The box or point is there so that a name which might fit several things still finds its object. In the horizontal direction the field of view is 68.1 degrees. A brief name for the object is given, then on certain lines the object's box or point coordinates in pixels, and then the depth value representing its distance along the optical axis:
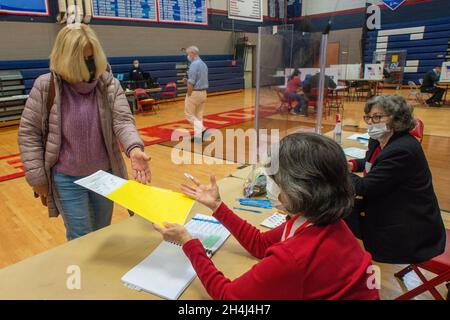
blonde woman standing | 1.60
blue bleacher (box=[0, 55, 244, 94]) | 7.93
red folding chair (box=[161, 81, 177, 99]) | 10.27
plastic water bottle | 2.92
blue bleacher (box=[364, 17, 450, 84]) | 11.95
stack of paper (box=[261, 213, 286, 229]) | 1.51
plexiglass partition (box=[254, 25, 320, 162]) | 4.21
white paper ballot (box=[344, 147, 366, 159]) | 2.57
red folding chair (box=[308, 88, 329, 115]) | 5.37
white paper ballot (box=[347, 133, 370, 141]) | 3.10
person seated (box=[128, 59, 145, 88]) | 9.16
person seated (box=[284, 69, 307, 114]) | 5.48
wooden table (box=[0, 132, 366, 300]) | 1.08
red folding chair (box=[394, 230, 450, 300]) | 1.62
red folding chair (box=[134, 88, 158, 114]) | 8.85
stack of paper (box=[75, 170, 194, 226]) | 1.18
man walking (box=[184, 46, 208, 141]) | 5.79
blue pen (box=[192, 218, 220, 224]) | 1.55
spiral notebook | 1.10
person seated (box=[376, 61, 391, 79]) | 11.70
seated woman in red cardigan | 0.87
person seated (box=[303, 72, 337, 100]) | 5.23
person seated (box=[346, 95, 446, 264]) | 1.64
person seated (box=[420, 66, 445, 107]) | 9.24
